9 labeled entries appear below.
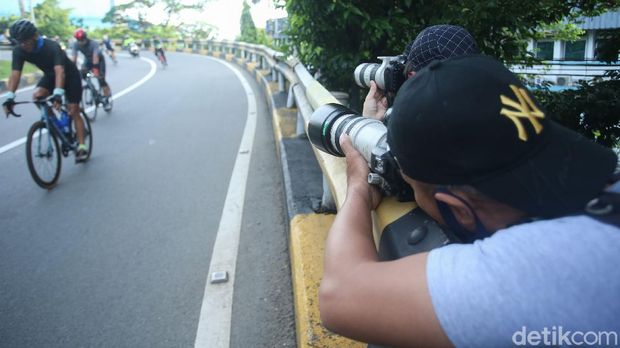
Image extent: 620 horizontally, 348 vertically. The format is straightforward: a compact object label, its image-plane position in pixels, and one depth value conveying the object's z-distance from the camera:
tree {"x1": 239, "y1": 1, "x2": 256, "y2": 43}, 30.89
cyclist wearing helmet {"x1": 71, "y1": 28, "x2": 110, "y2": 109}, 10.27
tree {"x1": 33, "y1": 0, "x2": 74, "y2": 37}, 28.91
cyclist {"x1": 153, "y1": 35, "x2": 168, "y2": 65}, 22.00
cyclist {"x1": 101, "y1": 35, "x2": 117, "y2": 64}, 24.12
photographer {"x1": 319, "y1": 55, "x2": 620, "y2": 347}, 0.91
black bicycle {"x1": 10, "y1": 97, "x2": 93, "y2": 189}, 5.06
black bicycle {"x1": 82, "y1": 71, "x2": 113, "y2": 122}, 9.33
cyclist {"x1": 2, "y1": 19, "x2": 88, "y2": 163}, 5.44
